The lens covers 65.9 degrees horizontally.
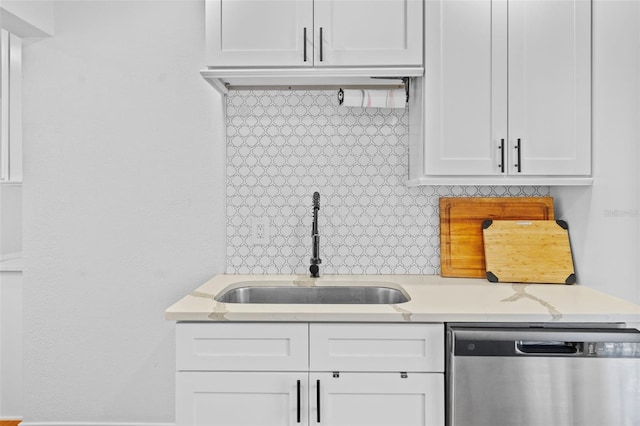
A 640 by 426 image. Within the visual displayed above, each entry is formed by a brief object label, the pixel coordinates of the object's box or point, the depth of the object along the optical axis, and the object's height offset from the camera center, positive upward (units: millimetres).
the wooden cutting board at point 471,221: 2359 -56
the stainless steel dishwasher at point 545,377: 1611 -551
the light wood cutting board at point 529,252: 2205 -192
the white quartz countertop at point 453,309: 1692 -354
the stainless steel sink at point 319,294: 2275 -396
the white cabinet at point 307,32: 2047 +732
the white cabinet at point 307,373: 1723 -577
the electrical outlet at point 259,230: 2459 -108
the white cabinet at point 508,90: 2014 +491
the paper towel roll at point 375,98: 2275 +514
